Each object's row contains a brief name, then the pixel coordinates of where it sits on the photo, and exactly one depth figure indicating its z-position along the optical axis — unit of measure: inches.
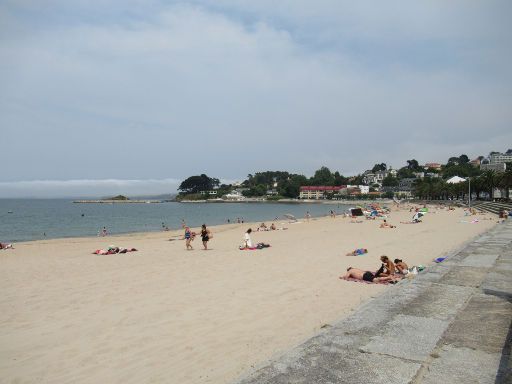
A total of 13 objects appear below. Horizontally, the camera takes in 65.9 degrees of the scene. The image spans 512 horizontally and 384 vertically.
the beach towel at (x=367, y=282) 401.8
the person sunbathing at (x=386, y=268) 421.4
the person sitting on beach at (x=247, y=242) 756.0
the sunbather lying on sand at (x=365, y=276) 406.3
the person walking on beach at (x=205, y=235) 765.3
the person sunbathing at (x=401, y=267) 439.5
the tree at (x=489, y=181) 2457.9
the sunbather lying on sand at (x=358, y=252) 625.5
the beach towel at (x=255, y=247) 756.6
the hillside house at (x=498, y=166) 7253.9
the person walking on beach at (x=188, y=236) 784.0
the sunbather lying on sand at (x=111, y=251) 788.6
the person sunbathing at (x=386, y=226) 1263.3
